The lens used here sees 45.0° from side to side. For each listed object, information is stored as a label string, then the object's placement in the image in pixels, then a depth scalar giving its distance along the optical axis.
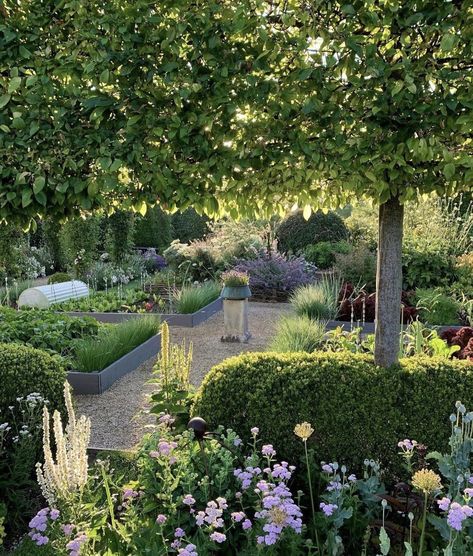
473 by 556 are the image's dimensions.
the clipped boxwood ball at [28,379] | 3.65
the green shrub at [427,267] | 9.64
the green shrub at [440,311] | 7.53
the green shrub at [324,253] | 13.46
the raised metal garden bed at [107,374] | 5.66
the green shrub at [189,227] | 19.61
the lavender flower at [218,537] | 1.92
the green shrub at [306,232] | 15.15
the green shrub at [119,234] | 13.80
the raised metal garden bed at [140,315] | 8.75
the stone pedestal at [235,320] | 7.75
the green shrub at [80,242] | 12.42
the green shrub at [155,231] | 18.87
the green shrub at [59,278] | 11.56
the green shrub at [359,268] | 10.01
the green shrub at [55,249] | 15.58
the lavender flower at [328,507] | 2.14
